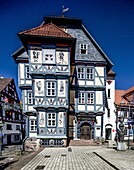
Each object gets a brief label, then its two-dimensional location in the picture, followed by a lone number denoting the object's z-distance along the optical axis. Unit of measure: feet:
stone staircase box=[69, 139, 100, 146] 65.10
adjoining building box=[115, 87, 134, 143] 96.00
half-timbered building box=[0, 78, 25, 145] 92.07
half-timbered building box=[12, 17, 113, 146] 60.23
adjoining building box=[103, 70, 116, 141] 94.84
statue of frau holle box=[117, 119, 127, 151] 50.75
